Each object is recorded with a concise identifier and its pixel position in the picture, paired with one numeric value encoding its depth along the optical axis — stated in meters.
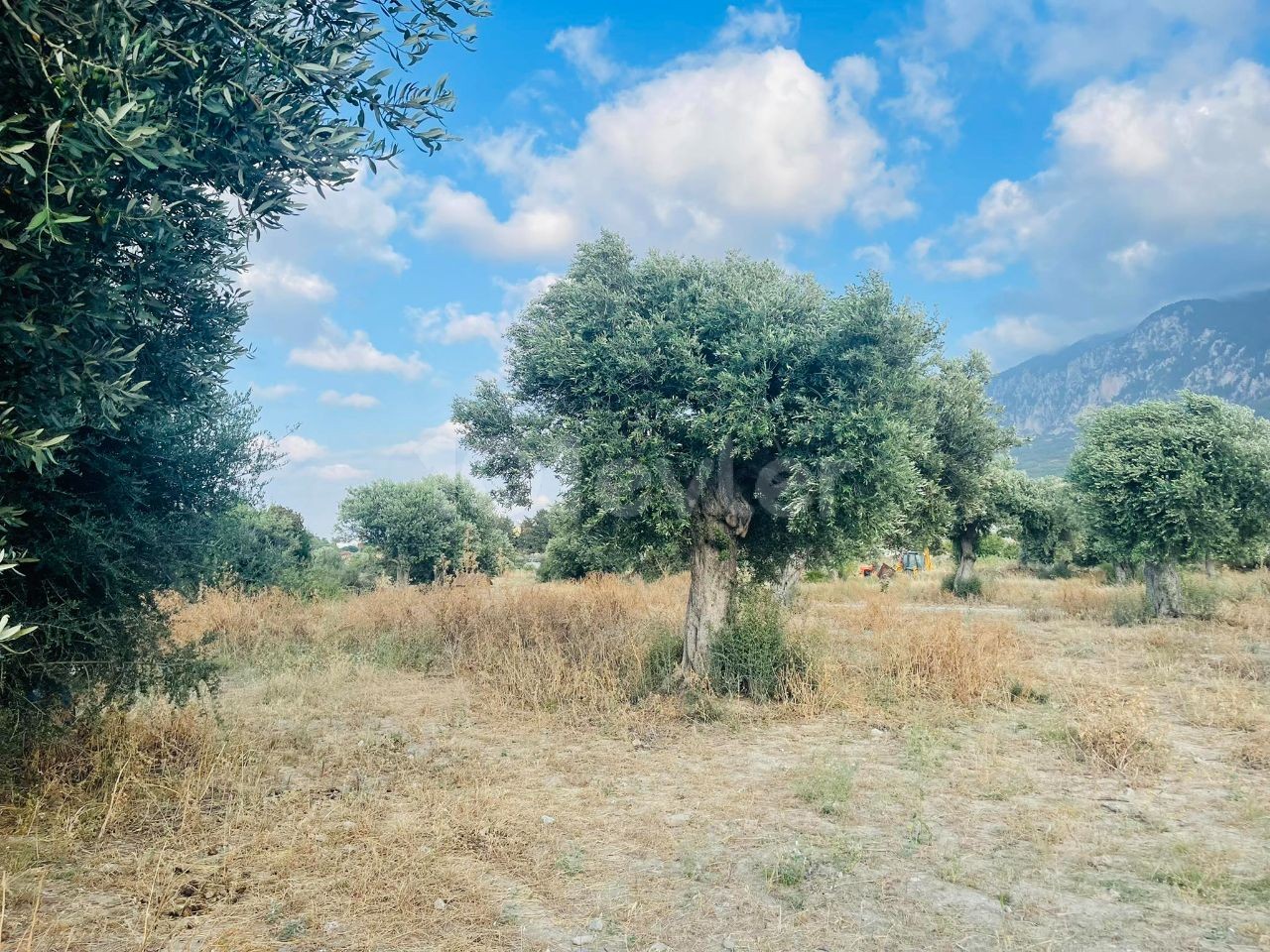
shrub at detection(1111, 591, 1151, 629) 18.53
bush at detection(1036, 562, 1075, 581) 36.56
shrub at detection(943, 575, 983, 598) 26.97
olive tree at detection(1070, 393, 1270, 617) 17.19
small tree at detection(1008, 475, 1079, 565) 30.20
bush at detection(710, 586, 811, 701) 11.13
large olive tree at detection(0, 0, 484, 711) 3.63
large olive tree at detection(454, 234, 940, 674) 9.88
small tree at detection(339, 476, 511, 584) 28.00
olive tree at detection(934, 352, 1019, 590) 21.08
